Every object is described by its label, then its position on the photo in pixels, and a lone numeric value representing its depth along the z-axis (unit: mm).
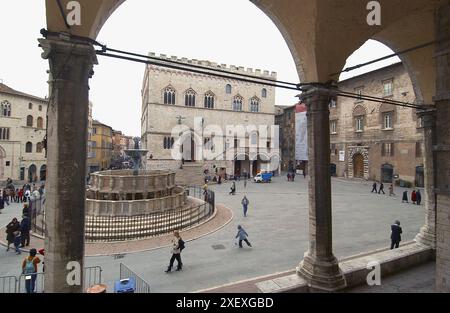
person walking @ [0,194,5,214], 15717
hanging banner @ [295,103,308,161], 33594
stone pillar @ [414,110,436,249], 7473
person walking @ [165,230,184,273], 7621
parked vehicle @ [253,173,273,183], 31781
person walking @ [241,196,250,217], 14506
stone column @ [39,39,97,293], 3566
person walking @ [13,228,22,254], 9422
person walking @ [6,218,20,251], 9415
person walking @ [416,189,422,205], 17453
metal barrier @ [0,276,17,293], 6821
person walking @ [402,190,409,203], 17856
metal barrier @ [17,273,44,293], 6490
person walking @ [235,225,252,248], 9547
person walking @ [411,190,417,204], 17406
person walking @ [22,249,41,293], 6242
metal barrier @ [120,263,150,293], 6428
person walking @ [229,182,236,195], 22828
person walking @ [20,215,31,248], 9870
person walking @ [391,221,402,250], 8273
